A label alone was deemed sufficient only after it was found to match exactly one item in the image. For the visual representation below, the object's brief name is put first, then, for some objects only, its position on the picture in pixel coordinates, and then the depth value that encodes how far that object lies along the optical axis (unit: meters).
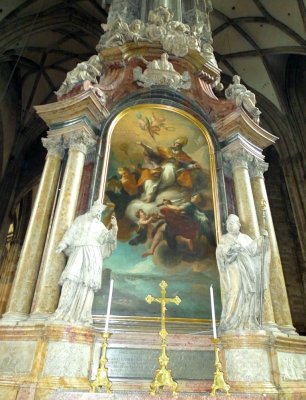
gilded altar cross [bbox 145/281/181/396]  3.24
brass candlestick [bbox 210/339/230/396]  3.41
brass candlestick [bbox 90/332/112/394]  3.26
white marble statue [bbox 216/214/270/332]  4.62
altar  4.25
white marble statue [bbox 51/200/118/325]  4.33
